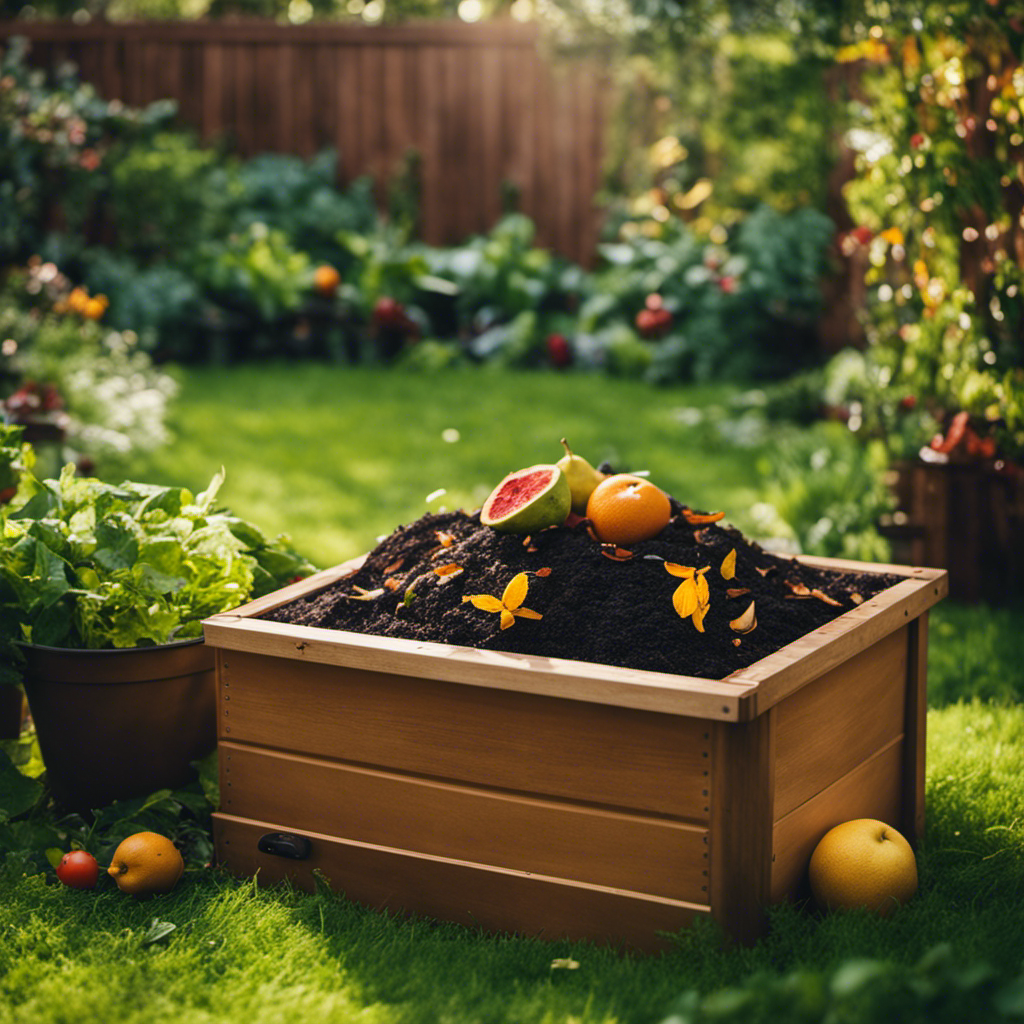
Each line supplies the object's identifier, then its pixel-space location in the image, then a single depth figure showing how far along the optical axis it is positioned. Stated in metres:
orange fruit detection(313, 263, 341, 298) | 8.31
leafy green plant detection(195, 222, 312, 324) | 8.20
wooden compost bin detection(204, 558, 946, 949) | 2.18
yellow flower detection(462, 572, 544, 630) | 2.42
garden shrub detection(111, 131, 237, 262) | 8.57
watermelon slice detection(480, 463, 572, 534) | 2.65
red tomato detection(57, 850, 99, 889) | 2.50
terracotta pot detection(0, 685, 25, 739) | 2.96
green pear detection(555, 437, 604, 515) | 2.81
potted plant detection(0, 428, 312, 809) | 2.70
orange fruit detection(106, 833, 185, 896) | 2.49
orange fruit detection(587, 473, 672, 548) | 2.66
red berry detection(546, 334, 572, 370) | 8.09
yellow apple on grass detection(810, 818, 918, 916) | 2.33
